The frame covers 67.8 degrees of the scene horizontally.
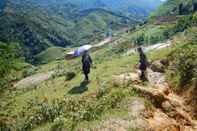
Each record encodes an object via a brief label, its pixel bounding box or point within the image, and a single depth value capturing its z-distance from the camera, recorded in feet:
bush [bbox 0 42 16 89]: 36.87
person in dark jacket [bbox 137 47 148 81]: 33.93
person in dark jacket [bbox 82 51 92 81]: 35.57
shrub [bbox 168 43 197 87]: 33.67
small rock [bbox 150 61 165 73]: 38.11
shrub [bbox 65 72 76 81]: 42.23
